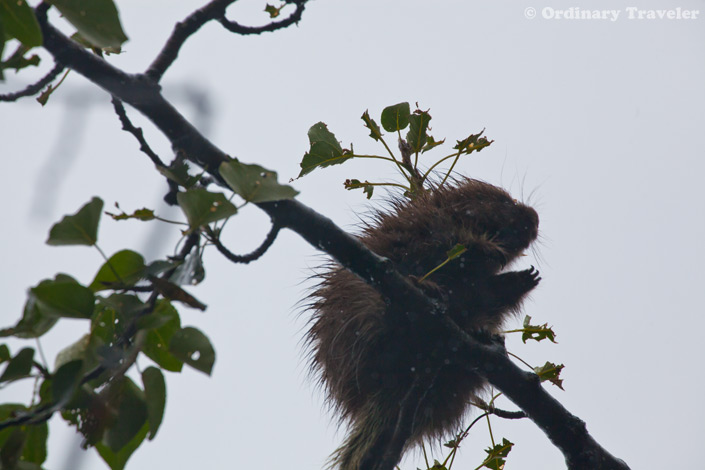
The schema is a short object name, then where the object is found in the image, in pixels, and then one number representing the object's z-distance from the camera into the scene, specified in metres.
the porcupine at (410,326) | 13.65
